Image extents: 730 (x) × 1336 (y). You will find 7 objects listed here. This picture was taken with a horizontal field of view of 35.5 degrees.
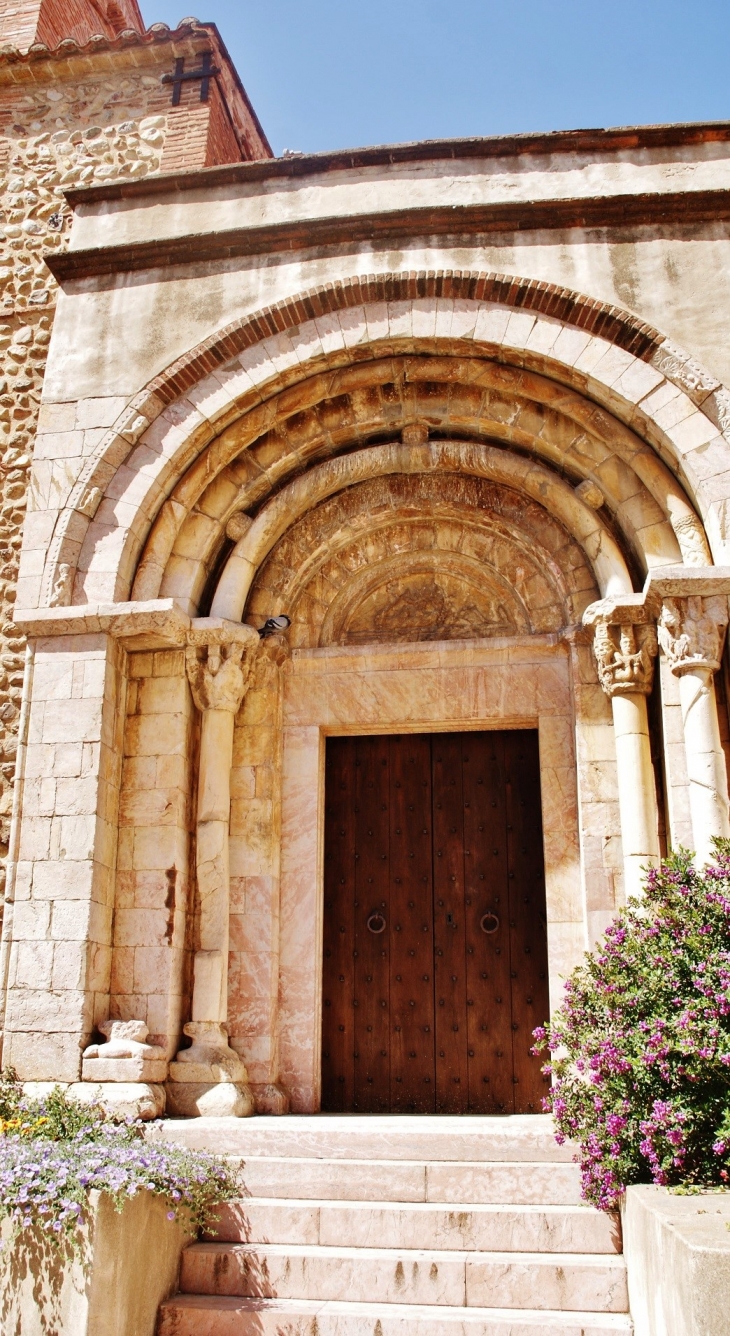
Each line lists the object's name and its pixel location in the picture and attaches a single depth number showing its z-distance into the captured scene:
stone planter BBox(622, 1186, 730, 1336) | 3.11
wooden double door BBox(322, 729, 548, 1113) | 6.83
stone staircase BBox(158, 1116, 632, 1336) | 4.42
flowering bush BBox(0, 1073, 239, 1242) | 4.20
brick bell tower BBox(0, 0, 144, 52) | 10.51
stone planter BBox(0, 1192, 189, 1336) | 4.10
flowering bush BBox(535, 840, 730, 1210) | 4.28
